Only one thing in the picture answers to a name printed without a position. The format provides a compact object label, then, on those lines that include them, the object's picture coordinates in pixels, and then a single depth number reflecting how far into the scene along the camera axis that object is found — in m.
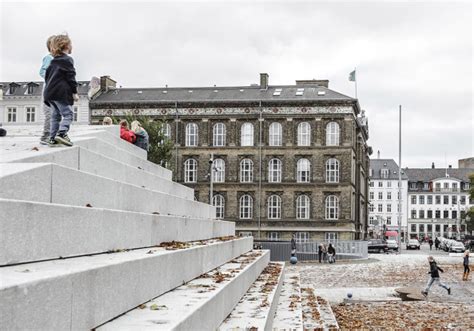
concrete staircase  4.05
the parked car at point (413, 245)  83.94
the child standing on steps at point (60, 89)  7.04
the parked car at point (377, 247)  66.12
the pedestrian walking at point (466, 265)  32.22
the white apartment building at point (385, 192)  139.38
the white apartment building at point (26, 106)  65.88
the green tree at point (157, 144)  52.25
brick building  63.31
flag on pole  68.00
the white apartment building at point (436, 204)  144.38
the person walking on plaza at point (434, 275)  24.21
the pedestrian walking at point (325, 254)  49.50
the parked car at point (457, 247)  69.12
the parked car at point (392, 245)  67.53
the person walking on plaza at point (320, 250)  47.64
